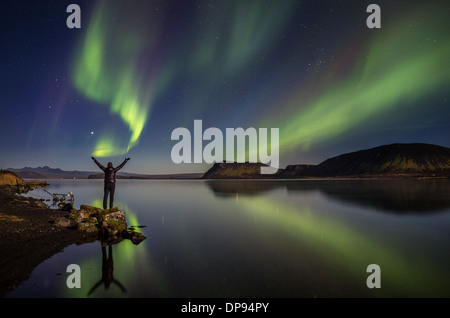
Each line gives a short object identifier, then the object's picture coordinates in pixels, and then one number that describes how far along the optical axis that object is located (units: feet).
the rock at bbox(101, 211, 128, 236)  47.11
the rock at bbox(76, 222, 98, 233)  50.08
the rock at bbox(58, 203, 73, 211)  86.22
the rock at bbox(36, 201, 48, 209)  88.73
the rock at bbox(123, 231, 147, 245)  44.09
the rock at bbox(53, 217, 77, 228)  52.75
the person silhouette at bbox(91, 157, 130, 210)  58.49
